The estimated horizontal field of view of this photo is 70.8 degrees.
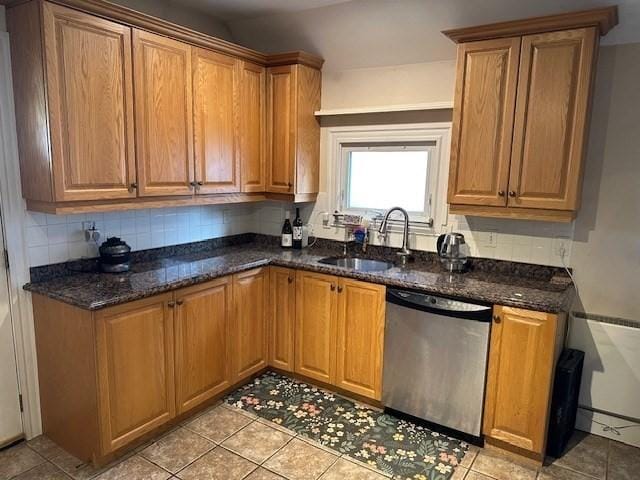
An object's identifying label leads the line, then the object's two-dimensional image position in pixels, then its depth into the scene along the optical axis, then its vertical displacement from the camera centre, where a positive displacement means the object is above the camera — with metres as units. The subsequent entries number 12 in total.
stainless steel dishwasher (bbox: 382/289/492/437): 2.46 -1.01
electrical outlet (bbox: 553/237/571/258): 2.70 -0.37
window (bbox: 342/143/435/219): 3.16 +0.02
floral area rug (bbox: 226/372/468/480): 2.39 -1.48
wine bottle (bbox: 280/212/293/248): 3.61 -0.46
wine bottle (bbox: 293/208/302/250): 3.60 -0.45
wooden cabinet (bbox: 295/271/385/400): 2.83 -1.00
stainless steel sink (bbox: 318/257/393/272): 3.30 -0.62
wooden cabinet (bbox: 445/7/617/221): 2.31 +0.37
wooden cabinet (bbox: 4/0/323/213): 2.19 +0.36
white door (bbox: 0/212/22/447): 2.37 -1.11
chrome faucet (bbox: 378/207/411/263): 3.13 -0.37
